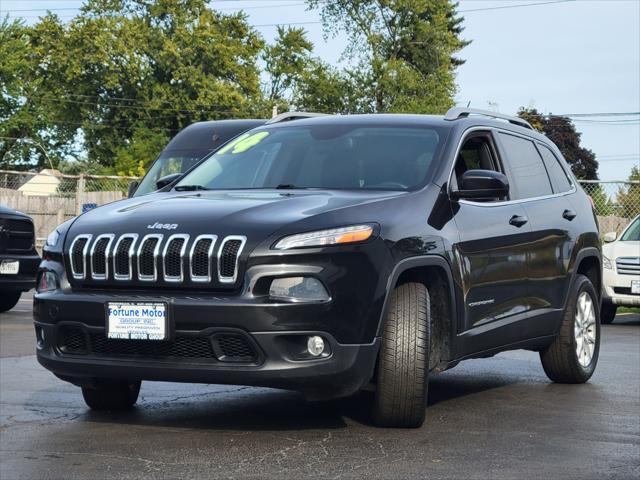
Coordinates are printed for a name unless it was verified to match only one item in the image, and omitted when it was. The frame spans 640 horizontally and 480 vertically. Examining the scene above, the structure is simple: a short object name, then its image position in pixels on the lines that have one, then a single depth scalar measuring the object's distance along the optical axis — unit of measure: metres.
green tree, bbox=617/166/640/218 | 22.58
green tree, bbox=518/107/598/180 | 75.22
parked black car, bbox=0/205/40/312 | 14.07
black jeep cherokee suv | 5.85
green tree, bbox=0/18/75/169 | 66.56
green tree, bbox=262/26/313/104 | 73.12
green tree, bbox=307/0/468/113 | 67.38
